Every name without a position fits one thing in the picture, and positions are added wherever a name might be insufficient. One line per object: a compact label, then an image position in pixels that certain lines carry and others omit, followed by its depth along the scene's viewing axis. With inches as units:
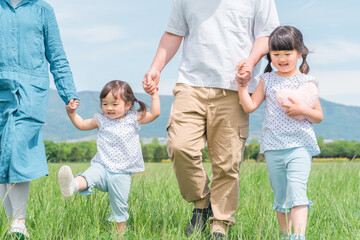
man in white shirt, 246.1
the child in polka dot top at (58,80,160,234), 250.2
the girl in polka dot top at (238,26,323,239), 216.2
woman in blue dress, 248.8
